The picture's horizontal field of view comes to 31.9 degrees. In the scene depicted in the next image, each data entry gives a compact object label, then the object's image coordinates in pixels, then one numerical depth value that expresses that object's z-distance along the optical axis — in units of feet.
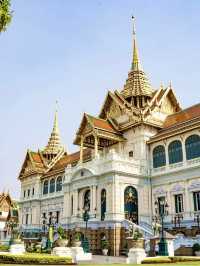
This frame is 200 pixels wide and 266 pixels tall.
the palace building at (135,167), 104.32
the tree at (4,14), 35.37
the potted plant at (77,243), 83.30
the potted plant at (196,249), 80.74
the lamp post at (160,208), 107.55
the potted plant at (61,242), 82.23
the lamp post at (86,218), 97.92
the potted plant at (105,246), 100.63
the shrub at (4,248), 102.04
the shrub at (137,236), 72.88
